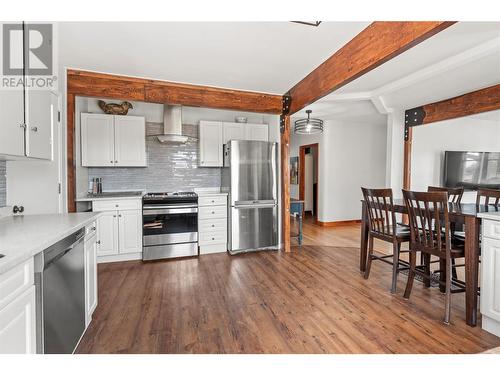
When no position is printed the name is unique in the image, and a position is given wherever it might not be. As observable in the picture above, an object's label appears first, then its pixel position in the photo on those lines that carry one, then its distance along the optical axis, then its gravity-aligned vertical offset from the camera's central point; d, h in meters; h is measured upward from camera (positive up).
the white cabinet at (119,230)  3.28 -0.72
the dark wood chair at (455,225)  2.36 -0.48
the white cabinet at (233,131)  4.17 +0.81
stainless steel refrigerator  3.71 -0.24
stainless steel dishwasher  1.20 -0.67
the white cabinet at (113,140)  3.51 +0.55
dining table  1.93 -0.64
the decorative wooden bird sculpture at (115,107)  3.63 +1.05
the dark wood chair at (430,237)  1.98 -0.53
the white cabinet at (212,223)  3.70 -0.70
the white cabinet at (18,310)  0.95 -0.56
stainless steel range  3.41 -0.69
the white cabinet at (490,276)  1.78 -0.73
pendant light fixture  4.24 +0.92
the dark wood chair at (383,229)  2.50 -0.56
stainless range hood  3.81 +0.87
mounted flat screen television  5.03 +0.20
